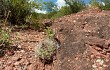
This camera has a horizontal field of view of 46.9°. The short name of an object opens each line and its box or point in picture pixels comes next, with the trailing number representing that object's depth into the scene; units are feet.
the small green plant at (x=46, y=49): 7.15
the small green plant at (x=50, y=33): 7.30
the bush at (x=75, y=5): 16.23
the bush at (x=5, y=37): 8.33
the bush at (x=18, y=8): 11.56
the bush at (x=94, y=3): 14.81
